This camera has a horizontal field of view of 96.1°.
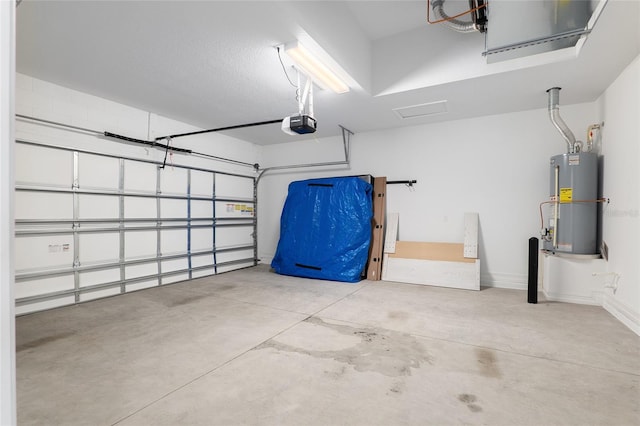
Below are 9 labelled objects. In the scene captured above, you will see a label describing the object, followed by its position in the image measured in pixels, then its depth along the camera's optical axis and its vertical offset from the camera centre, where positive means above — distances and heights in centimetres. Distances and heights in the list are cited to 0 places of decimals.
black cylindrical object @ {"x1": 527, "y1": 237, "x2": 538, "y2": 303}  341 -70
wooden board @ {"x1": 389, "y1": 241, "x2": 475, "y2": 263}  437 -62
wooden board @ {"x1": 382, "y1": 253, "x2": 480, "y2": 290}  412 -92
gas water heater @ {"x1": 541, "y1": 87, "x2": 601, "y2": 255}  335 +20
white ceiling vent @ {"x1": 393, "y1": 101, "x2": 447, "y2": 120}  393 +146
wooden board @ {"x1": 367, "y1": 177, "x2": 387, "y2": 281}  478 -31
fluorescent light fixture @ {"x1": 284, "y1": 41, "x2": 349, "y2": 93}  262 +145
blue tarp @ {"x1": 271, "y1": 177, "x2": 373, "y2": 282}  475 -36
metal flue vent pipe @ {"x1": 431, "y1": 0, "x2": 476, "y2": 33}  279 +189
